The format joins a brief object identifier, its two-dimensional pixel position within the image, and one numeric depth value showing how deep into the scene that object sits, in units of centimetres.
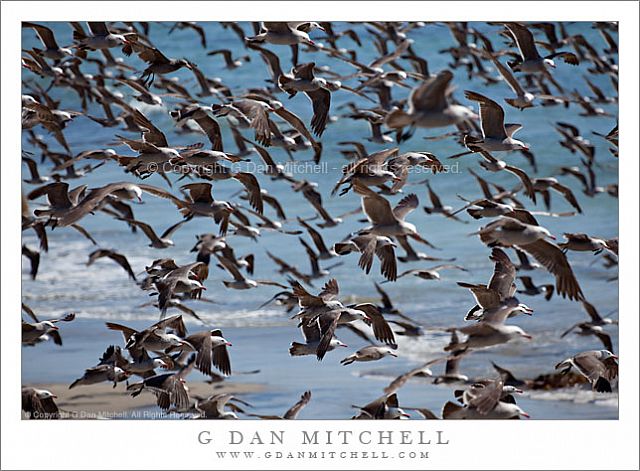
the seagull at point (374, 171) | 1395
